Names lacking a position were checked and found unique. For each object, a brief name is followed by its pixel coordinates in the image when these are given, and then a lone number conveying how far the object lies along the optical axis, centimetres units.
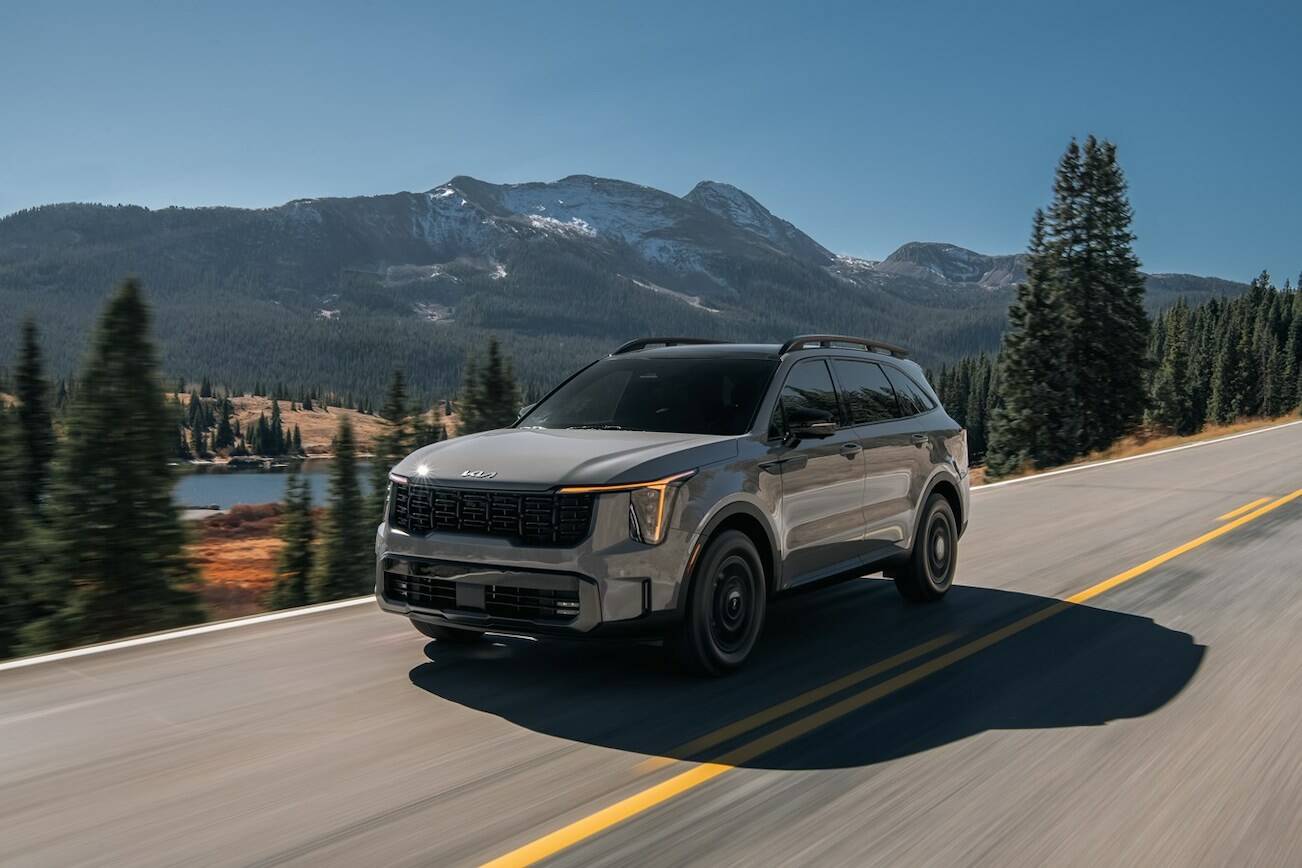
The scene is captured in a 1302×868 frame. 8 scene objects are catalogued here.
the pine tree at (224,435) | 17538
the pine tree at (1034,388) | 4700
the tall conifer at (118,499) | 1358
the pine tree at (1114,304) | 4809
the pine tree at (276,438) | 17388
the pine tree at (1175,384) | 9519
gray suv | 527
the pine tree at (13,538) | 1628
